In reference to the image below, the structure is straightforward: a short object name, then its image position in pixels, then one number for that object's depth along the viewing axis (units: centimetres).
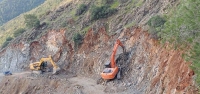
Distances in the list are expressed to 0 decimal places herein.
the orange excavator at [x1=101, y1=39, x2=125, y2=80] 3079
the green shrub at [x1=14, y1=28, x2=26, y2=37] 6333
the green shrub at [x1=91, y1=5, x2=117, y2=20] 4356
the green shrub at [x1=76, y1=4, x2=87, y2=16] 4962
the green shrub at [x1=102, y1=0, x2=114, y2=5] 4752
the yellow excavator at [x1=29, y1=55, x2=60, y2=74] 4149
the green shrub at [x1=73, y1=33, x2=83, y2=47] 4297
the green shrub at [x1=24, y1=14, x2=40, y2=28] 5366
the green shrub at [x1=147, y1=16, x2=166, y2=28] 2928
